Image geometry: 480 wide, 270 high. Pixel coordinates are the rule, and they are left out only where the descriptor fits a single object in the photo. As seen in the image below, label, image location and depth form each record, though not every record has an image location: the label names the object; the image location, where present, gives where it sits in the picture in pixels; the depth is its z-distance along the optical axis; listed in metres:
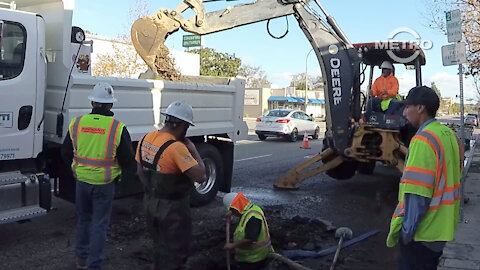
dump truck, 5.04
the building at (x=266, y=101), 56.48
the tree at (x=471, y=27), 12.81
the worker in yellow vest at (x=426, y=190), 2.70
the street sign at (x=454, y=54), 7.26
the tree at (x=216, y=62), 51.06
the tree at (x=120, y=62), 24.92
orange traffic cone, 18.00
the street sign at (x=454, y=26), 7.36
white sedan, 20.91
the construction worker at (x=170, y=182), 3.52
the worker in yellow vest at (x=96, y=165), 4.38
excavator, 8.04
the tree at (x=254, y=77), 75.17
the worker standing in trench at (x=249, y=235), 4.35
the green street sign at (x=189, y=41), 34.67
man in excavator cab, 8.45
